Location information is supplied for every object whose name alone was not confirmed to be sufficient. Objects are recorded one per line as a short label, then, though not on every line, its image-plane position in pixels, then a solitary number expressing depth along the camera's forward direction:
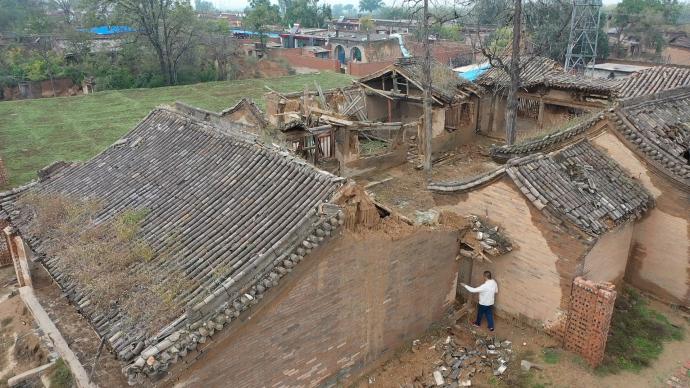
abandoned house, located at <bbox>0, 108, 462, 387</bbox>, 7.72
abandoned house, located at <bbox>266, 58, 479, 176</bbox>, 19.64
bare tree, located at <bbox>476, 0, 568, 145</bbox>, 17.94
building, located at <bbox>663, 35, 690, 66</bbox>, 48.56
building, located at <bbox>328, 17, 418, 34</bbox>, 71.31
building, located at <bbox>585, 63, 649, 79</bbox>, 35.69
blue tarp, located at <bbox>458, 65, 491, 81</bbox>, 33.44
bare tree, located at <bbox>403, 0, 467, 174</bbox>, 17.80
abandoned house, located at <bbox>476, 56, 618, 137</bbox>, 21.23
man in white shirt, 11.34
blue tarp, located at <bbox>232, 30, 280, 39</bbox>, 57.61
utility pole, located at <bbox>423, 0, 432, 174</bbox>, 17.83
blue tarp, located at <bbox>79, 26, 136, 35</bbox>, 47.31
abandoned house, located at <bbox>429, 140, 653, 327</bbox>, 10.49
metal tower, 31.28
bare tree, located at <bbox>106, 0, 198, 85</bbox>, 42.56
